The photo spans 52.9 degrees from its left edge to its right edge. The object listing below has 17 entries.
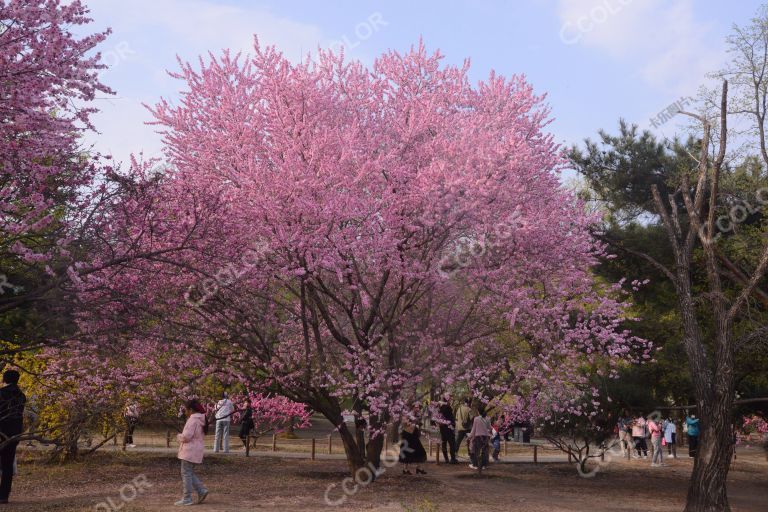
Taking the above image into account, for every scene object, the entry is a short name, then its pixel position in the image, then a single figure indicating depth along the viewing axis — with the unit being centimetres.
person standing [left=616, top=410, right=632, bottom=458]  2069
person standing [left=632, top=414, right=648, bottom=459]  2702
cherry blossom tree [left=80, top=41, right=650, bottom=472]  1340
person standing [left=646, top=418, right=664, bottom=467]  2458
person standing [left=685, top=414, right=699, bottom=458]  2450
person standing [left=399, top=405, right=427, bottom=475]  1817
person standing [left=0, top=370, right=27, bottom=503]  1102
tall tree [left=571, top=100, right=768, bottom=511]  1311
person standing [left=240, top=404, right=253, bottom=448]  2295
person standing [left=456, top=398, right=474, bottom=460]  2323
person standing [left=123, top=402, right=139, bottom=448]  1738
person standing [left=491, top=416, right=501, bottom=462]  2472
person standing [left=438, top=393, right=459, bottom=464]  2090
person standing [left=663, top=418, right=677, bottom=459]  2873
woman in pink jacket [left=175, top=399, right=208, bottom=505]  1191
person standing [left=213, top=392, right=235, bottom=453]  2103
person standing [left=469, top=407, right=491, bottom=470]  1905
